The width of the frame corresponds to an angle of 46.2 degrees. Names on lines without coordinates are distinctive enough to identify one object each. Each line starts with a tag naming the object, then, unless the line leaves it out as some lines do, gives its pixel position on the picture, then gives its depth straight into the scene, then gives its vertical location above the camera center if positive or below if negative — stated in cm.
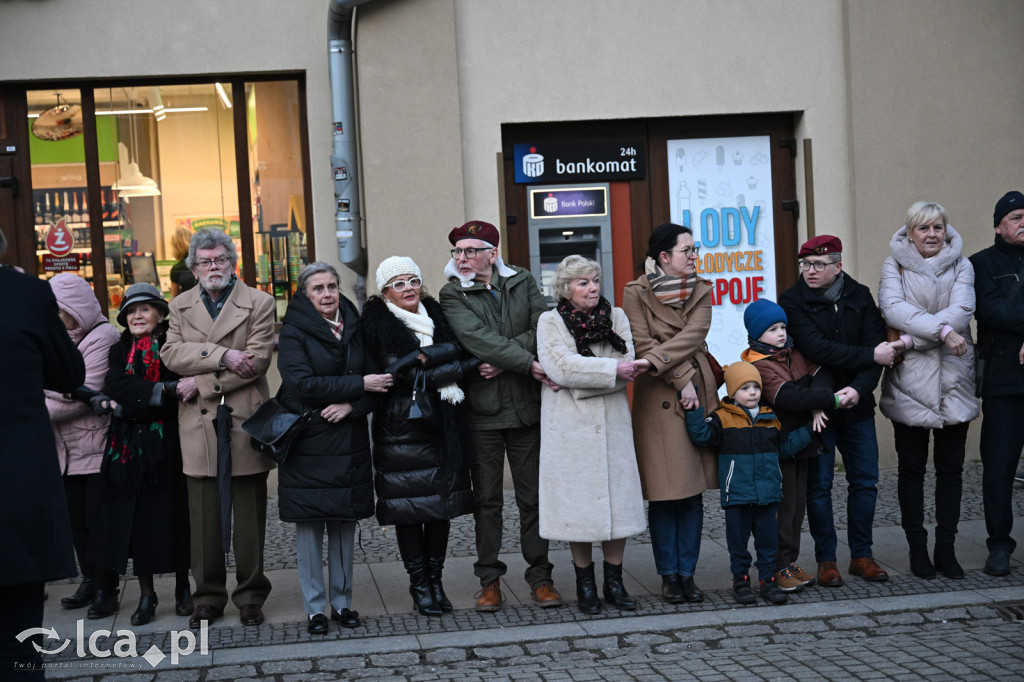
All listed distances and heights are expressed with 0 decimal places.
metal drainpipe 930 +120
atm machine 993 +54
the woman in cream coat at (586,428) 617 -72
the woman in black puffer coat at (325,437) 608 -69
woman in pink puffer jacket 672 -62
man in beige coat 630 -50
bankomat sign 988 +106
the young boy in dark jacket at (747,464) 627 -95
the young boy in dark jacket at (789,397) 642 -62
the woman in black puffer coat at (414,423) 618 -64
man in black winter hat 675 -54
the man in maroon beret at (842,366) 656 -48
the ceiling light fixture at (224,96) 977 +172
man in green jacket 641 -59
